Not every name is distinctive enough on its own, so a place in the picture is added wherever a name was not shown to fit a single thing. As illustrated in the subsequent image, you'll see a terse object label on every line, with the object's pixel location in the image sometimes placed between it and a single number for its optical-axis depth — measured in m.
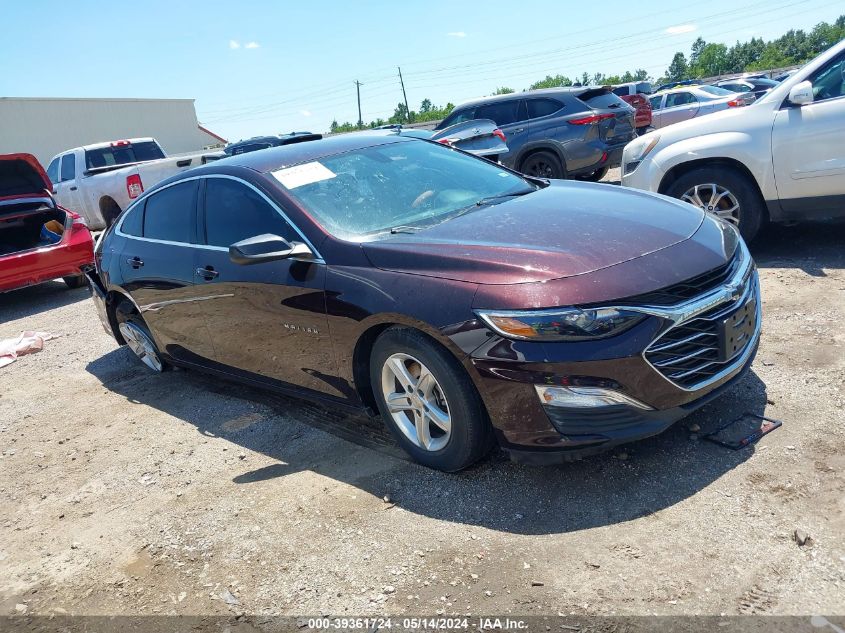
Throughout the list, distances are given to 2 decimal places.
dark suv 10.77
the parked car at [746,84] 21.75
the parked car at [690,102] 15.93
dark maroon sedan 2.85
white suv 5.56
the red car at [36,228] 8.73
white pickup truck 12.20
